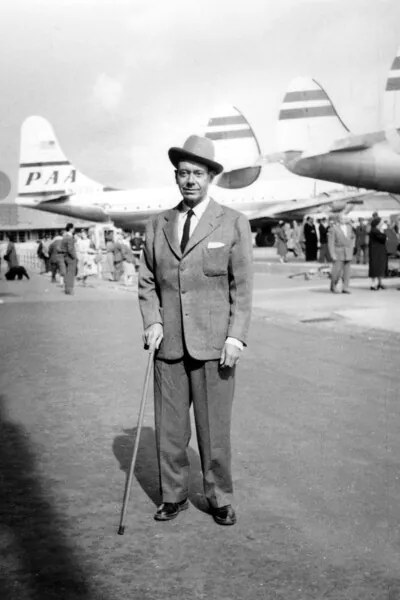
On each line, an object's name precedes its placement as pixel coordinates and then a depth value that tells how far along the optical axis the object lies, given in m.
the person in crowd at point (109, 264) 25.82
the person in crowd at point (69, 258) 19.35
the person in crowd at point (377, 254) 17.58
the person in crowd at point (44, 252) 34.25
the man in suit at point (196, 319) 3.82
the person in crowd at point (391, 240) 23.55
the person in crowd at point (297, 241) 36.35
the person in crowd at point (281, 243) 32.28
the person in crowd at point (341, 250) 16.97
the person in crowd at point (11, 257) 29.30
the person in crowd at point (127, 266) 23.89
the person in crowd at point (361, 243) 29.22
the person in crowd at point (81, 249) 23.75
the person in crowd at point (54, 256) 26.38
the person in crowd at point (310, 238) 32.06
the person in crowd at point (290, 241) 36.56
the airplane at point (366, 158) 17.39
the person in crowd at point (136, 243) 35.48
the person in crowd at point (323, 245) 29.48
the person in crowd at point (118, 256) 25.22
